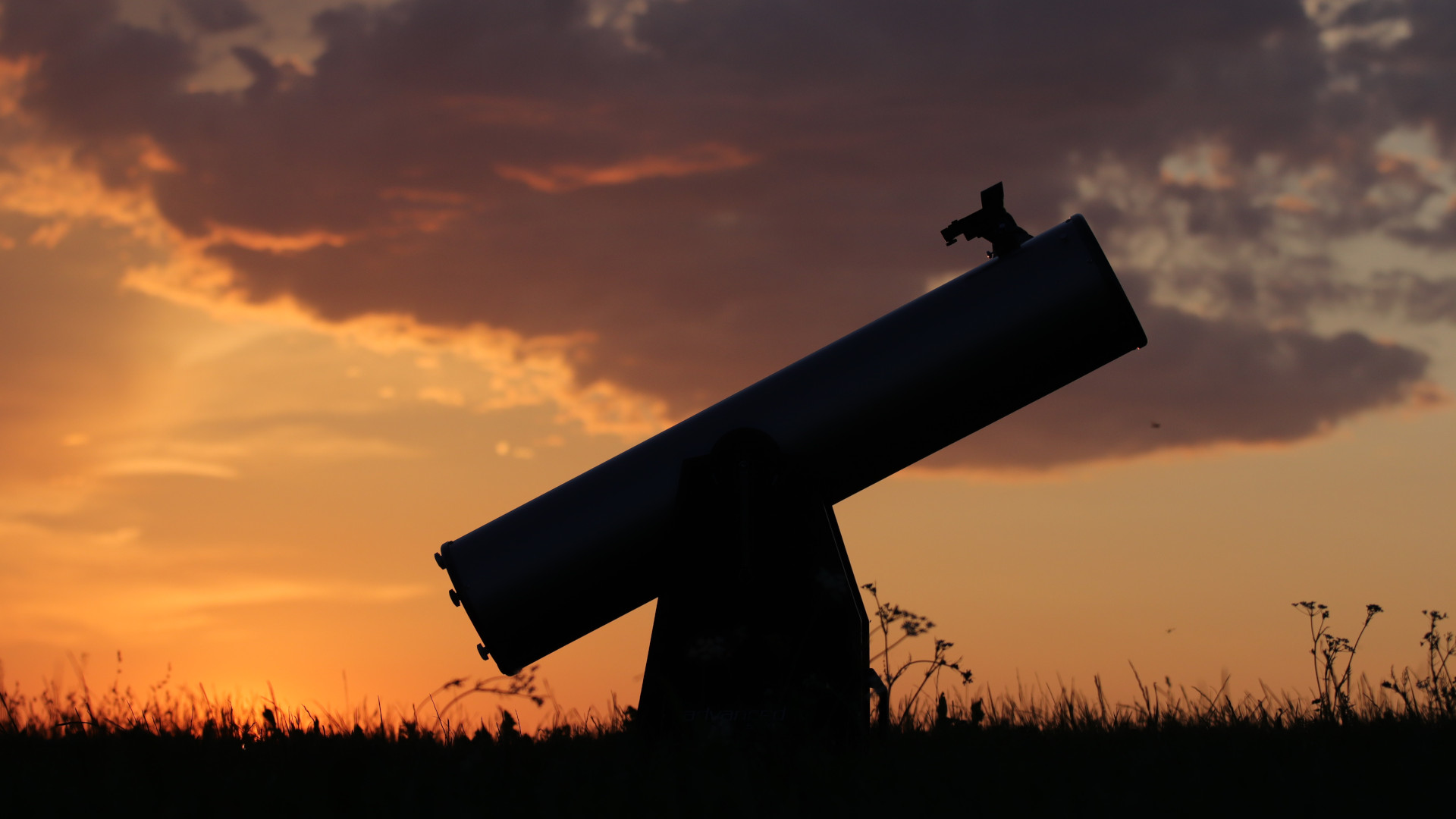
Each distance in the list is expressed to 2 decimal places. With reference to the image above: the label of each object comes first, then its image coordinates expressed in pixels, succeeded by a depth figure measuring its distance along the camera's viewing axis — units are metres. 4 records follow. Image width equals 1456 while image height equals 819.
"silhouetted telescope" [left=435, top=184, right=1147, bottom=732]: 6.41
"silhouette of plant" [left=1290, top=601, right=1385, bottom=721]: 6.91
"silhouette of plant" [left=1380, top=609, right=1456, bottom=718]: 6.94
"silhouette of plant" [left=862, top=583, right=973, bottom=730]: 5.52
